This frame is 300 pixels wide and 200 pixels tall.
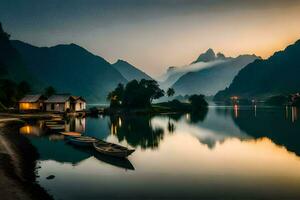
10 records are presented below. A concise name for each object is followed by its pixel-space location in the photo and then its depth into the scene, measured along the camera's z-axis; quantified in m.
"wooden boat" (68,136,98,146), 50.84
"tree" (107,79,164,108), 155.50
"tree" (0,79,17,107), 115.28
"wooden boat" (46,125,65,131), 69.68
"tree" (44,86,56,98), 135.44
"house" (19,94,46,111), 115.31
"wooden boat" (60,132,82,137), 57.66
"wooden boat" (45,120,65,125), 81.31
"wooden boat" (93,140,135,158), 40.56
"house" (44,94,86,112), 119.94
